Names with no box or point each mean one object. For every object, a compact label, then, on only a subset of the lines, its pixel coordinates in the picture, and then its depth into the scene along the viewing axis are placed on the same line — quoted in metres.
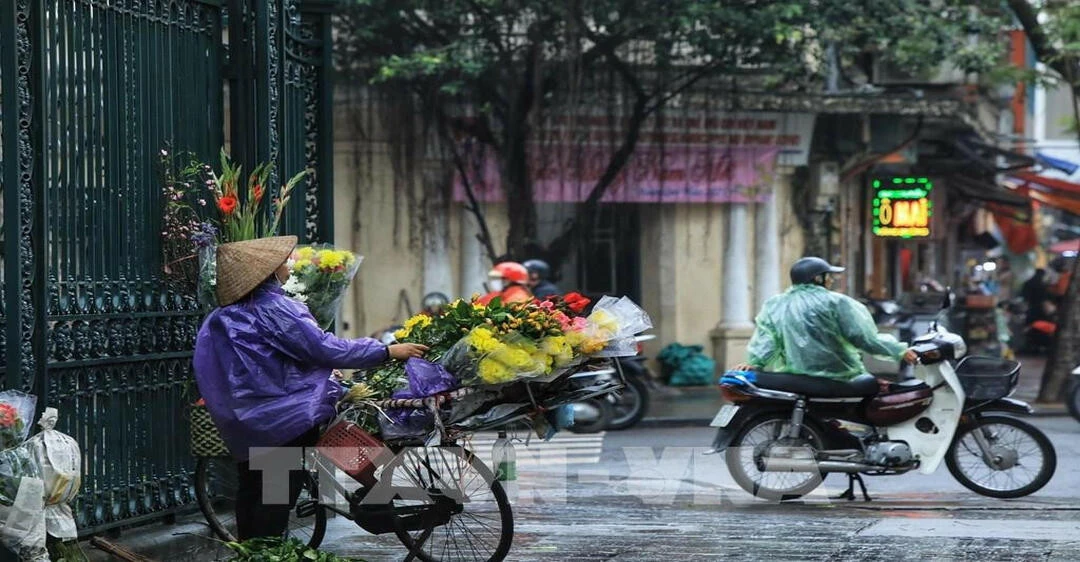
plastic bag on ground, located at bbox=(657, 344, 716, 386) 44.16
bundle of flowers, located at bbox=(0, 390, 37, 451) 12.50
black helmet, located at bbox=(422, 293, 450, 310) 39.34
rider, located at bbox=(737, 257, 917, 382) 21.08
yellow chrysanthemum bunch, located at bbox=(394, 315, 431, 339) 15.08
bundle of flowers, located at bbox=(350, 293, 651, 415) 14.20
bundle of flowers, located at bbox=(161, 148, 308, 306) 15.32
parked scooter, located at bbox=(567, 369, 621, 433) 32.12
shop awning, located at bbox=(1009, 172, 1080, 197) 52.62
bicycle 14.70
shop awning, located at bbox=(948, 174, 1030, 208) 58.69
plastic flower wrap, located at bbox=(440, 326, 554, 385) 14.13
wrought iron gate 13.49
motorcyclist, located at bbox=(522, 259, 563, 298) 31.25
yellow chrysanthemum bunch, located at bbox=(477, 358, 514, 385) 14.12
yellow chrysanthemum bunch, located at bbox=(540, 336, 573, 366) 14.27
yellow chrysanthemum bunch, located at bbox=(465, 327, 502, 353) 14.20
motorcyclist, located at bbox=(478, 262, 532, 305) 29.41
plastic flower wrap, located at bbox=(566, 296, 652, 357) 14.45
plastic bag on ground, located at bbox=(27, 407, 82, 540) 12.61
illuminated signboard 40.72
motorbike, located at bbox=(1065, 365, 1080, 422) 31.53
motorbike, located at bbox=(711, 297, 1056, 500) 21.14
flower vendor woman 14.01
